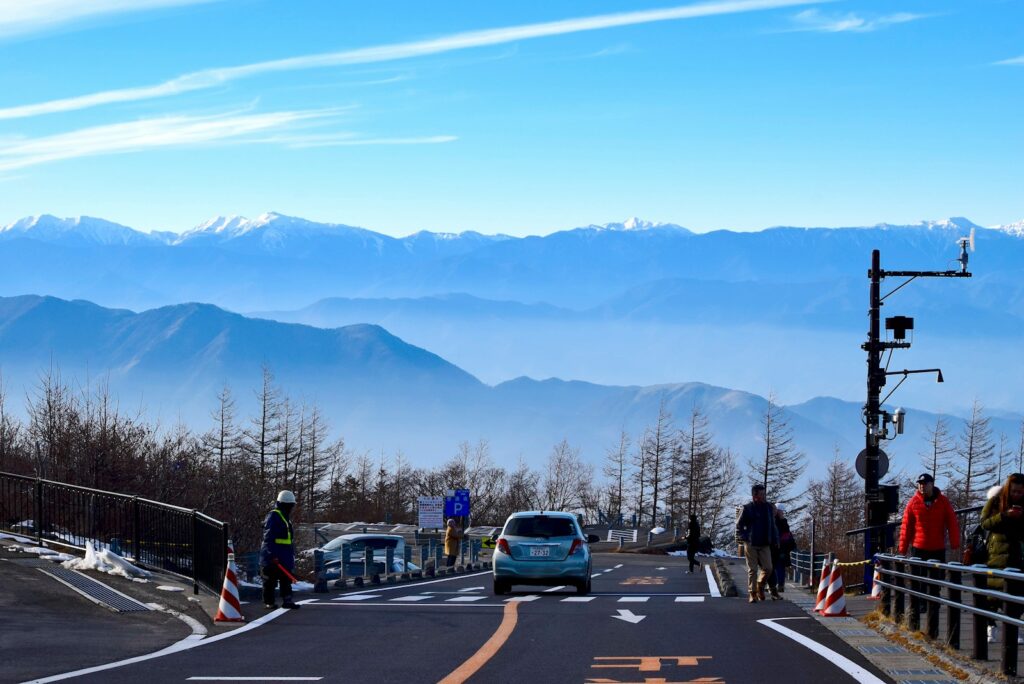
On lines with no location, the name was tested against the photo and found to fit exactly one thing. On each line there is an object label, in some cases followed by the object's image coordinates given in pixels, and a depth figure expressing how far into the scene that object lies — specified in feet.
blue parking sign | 210.18
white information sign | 193.57
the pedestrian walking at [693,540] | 135.03
